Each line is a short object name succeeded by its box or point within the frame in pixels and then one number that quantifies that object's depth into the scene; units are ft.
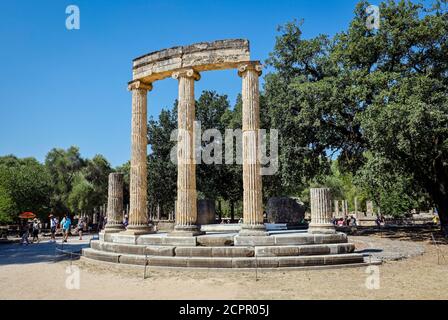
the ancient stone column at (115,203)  58.52
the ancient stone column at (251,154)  46.42
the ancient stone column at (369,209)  211.86
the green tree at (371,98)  60.39
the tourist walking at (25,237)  80.53
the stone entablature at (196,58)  49.67
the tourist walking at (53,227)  89.45
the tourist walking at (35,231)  87.12
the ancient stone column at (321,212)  48.65
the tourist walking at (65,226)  80.57
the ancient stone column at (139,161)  54.19
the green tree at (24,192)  100.73
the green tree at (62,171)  150.92
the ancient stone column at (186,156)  48.87
